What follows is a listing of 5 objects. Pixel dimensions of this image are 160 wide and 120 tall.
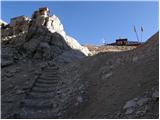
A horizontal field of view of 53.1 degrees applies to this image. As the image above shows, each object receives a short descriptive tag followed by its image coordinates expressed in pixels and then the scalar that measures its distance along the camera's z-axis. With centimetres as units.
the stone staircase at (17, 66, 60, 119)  669
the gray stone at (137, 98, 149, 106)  540
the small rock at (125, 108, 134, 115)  529
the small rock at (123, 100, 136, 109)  550
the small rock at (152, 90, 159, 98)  538
